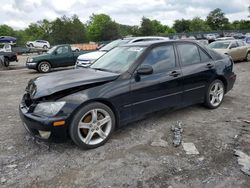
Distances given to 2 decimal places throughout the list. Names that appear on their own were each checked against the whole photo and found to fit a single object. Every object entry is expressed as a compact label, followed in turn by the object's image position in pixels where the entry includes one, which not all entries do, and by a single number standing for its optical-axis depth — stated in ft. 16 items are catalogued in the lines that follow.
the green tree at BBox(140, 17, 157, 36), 174.87
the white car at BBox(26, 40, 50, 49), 103.76
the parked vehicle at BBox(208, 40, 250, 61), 34.73
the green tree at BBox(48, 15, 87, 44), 137.53
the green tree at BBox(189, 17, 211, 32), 225.69
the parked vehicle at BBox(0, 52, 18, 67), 39.18
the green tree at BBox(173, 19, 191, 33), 240.98
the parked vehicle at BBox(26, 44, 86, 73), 32.98
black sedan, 8.81
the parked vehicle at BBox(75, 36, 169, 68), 25.12
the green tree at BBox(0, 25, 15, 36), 217.89
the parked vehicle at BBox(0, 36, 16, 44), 105.47
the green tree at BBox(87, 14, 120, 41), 164.56
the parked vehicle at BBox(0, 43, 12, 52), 43.86
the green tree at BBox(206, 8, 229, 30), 249.06
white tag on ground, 9.02
